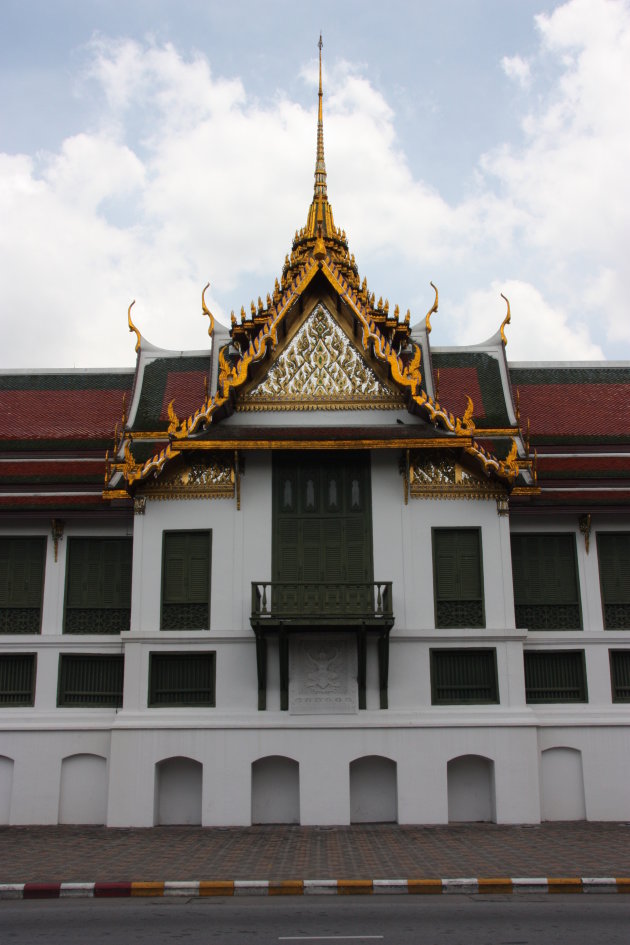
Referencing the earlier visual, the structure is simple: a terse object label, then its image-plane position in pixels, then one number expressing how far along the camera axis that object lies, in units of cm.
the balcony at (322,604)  1662
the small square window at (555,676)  1827
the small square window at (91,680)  1823
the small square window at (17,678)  1825
